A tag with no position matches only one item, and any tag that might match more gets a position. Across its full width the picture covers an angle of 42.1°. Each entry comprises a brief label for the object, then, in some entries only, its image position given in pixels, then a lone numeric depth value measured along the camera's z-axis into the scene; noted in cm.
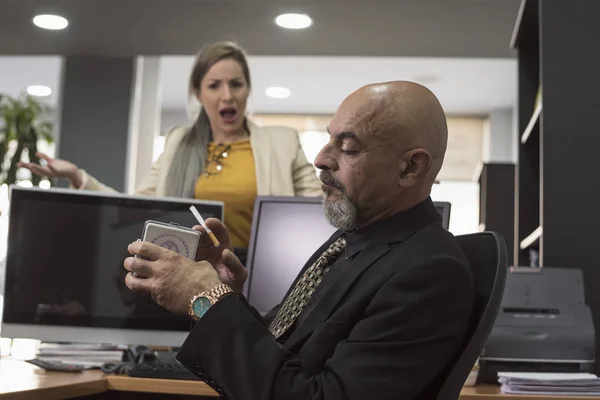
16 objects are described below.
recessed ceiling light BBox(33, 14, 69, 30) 466
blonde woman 230
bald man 109
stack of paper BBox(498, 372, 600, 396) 168
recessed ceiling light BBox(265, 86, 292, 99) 750
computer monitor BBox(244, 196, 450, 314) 196
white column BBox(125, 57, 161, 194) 561
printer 187
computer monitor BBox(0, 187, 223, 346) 195
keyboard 168
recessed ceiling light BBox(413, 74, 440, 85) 693
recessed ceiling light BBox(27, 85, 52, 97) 789
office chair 114
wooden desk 150
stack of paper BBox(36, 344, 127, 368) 192
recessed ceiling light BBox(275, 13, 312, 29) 449
